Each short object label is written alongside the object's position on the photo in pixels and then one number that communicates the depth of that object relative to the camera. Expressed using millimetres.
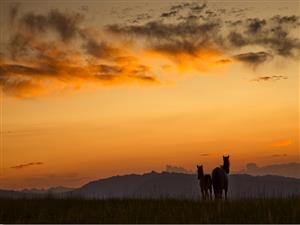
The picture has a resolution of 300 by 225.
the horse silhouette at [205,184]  32416
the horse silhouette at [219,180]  32156
